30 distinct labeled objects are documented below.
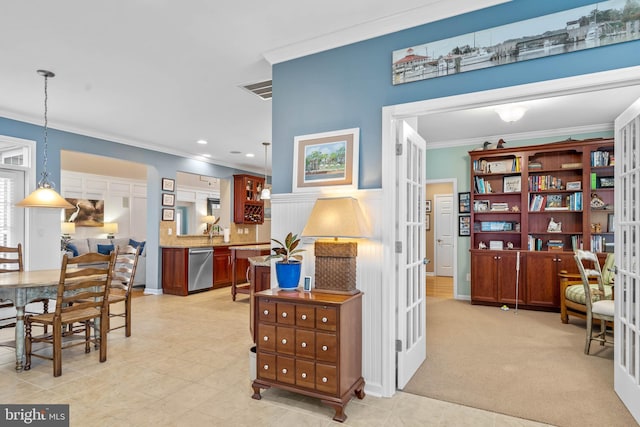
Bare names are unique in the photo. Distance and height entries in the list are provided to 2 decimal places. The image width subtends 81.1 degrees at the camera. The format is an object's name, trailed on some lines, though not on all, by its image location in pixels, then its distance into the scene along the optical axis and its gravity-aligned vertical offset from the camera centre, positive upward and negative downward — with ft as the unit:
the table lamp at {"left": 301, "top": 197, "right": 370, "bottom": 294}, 8.15 -0.57
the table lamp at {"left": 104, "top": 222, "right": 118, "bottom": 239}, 31.65 -1.05
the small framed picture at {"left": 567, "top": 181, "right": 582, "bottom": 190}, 17.17 +1.47
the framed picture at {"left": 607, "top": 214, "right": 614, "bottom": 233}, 16.88 -0.32
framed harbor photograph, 6.69 +3.47
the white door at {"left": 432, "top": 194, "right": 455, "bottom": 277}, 29.14 -1.38
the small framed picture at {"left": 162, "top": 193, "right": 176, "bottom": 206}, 22.44 +1.01
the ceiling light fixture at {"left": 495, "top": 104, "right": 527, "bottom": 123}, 13.56 +3.86
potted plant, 8.73 -1.17
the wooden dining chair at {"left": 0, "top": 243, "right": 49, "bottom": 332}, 12.71 -1.61
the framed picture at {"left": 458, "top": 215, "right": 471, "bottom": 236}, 19.88 -0.45
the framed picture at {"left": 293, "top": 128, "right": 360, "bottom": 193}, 9.14 +1.41
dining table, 9.91 -2.10
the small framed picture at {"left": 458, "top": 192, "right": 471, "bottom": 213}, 19.86 +0.78
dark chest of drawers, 7.63 -2.75
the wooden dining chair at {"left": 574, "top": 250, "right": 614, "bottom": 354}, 11.25 -2.76
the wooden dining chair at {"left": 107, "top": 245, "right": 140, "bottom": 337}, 13.33 -2.17
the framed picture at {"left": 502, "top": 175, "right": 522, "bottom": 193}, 18.39 +1.63
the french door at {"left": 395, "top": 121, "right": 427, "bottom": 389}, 8.87 -0.90
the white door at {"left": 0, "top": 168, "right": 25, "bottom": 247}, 15.07 +0.26
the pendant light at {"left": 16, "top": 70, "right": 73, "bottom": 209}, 12.47 +0.55
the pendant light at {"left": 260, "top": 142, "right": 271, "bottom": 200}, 22.30 +1.34
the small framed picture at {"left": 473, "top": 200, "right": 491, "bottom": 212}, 19.19 +0.55
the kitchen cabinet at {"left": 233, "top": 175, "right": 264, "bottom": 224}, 27.78 +1.26
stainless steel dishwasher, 21.66 -3.16
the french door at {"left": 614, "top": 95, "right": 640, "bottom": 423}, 7.62 -0.91
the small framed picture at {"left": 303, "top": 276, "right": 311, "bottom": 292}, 8.77 -1.59
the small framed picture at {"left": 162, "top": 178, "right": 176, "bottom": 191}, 22.37 +1.92
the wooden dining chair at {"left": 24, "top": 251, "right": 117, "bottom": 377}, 9.86 -2.65
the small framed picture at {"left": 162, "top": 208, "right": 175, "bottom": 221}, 22.36 +0.10
